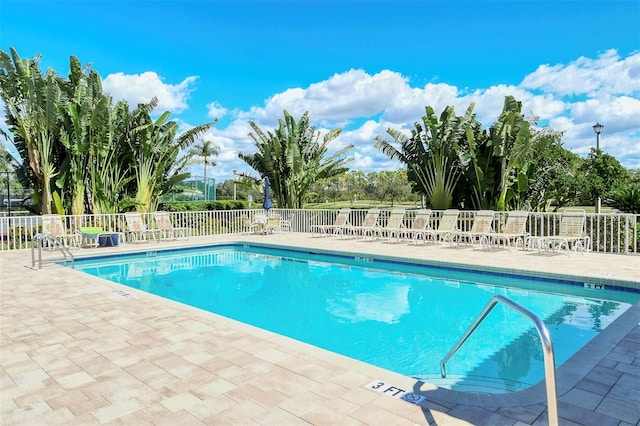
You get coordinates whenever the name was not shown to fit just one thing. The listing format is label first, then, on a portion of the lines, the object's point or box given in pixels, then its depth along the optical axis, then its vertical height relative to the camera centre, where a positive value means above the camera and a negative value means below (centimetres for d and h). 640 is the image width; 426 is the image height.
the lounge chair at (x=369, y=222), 1370 -68
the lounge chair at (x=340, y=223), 1429 -74
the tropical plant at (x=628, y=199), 1334 +1
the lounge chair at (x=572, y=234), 963 -81
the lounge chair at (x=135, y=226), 1265 -68
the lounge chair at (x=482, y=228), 1103 -72
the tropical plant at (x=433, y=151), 1438 +181
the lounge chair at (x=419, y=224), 1230 -68
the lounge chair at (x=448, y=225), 1176 -68
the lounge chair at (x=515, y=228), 1049 -69
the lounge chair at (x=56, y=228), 1123 -66
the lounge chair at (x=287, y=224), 1652 -86
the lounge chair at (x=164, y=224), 1329 -67
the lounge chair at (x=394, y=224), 1288 -71
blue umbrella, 1608 +15
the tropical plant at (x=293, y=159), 1748 +186
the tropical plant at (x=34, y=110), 1222 +280
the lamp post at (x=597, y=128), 1536 +258
